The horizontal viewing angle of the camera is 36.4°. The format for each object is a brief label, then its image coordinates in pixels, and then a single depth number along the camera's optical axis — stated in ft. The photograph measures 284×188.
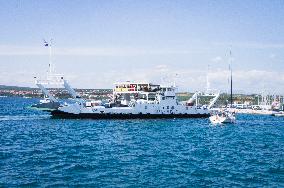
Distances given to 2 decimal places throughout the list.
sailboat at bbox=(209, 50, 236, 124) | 284.20
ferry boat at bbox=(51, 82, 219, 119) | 288.92
